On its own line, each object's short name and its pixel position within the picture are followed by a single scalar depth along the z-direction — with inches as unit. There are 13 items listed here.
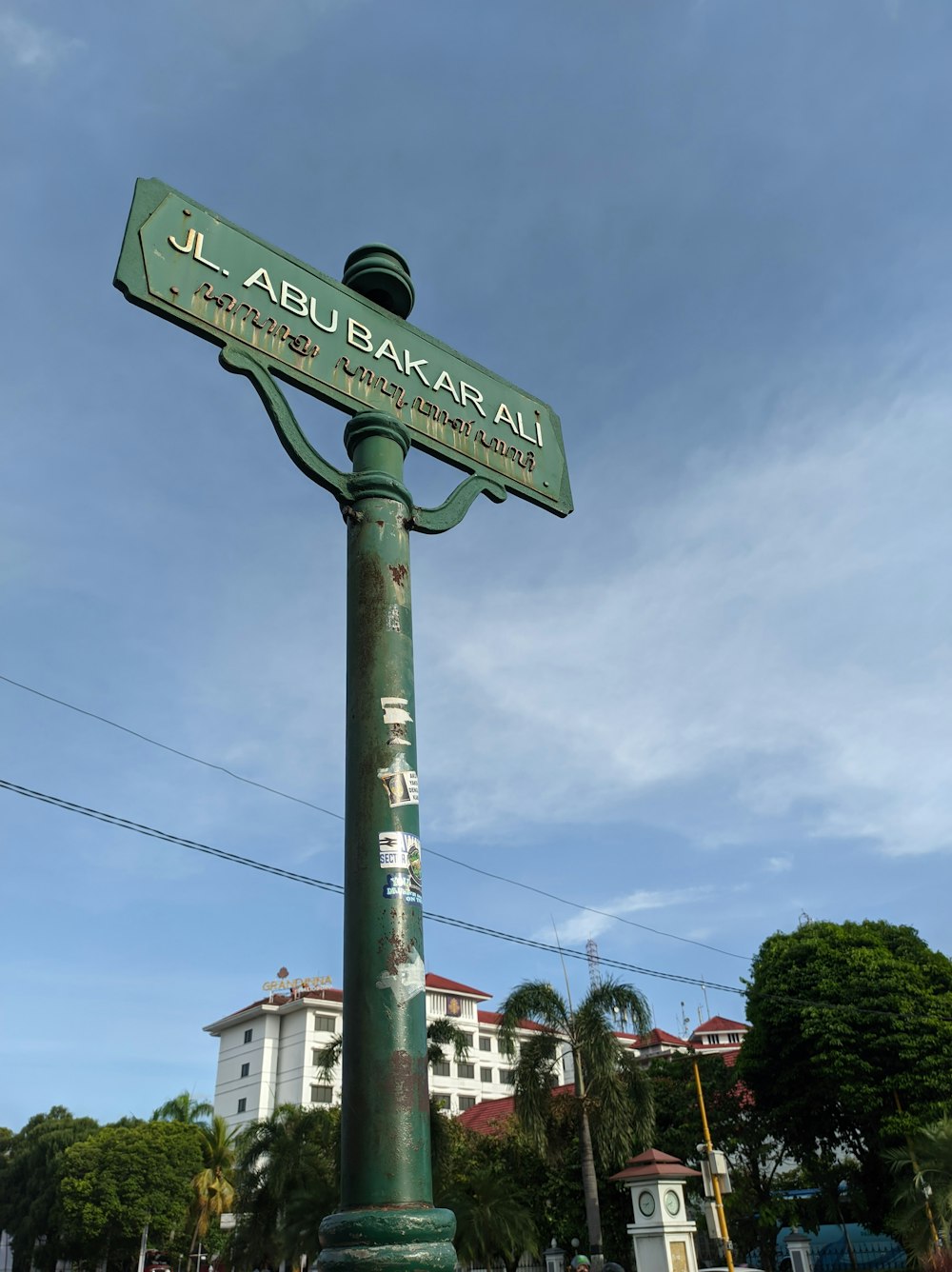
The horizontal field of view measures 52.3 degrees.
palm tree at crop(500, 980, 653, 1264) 878.4
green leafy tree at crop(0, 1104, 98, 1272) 1779.0
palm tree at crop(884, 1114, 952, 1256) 743.7
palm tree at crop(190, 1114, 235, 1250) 1624.0
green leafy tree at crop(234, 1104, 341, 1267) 1043.3
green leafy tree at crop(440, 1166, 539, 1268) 877.2
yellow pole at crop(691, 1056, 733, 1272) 747.4
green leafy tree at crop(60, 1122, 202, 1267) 1603.1
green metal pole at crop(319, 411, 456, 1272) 102.6
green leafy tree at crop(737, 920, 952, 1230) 1000.9
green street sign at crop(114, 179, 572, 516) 156.4
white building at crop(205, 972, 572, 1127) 2251.5
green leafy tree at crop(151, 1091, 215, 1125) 1766.7
